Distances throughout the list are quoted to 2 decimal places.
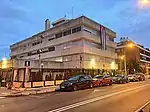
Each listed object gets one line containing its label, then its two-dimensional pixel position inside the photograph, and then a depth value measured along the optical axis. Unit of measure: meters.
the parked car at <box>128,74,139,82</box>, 23.12
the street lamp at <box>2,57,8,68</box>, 15.85
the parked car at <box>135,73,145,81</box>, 24.86
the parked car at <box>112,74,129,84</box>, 18.88
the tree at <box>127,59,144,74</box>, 36.52
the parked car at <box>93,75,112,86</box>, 14.37
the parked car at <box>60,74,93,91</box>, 11.19
